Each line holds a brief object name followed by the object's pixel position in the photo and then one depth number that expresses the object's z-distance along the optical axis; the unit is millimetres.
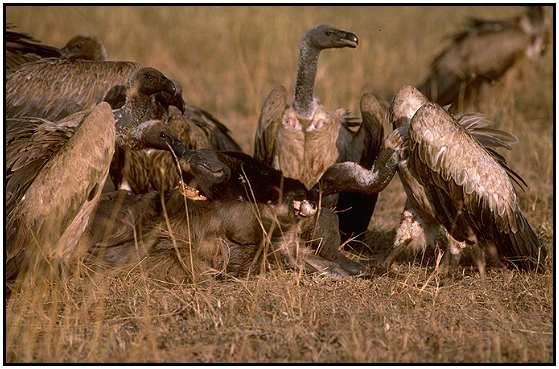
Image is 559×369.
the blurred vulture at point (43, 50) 14203
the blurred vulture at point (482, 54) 19516
